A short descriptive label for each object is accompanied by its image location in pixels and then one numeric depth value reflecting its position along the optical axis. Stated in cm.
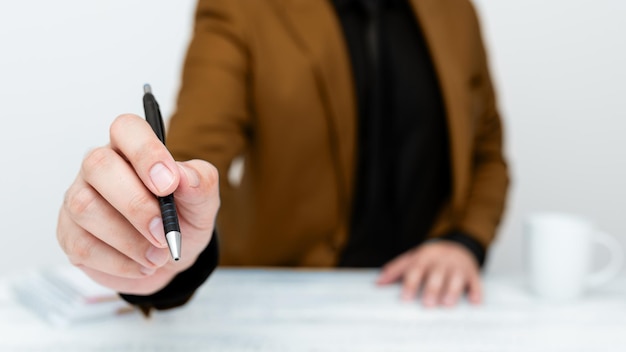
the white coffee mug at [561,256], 84
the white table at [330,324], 66
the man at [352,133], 93
